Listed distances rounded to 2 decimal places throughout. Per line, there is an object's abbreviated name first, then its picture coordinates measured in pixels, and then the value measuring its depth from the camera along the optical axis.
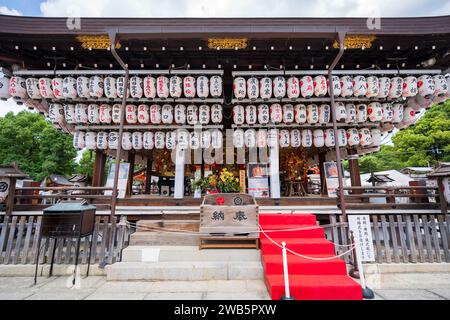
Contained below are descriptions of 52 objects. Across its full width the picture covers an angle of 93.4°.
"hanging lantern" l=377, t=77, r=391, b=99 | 7.21
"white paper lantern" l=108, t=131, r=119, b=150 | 7.76
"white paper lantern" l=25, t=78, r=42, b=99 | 7.33
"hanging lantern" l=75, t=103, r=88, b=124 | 7.48
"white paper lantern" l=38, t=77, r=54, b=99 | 7.29
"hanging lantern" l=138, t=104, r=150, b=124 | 7.52
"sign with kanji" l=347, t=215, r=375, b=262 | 5.48
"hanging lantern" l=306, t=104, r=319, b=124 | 7.45
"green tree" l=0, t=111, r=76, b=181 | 22.92
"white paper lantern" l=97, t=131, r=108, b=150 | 7.83
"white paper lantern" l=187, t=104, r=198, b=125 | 7.66
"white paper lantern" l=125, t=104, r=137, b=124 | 7.55
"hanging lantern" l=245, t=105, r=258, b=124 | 7.60
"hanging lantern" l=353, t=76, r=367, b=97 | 7.13
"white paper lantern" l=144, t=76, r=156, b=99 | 7.22
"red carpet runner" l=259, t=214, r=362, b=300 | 3.82
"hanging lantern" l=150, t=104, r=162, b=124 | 7.55
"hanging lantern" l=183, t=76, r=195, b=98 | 7.31
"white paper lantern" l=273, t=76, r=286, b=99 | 7.24
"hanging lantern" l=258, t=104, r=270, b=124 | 7.53
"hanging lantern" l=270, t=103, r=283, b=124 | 7.43
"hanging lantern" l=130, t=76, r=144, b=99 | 7.20
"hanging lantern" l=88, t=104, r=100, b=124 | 7.50
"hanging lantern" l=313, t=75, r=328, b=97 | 7.11
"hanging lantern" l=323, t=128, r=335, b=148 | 7.75
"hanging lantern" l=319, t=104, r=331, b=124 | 7.50
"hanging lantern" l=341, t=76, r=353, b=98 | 7.15
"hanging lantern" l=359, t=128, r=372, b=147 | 7.75
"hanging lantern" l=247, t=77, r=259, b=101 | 7.33
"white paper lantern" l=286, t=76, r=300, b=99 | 7.25
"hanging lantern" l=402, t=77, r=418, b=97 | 7.23
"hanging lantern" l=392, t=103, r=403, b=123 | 7.71
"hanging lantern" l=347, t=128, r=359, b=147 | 7.69
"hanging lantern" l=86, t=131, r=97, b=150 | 7.85
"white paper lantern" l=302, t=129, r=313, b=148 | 7.78
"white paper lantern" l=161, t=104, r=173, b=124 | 7.56
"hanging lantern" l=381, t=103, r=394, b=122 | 7.54
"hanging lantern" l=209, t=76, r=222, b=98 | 7.37
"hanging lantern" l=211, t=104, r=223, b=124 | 7.73
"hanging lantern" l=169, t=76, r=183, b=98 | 7.21
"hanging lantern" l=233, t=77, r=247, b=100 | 7.36
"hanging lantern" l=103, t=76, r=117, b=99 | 7.22
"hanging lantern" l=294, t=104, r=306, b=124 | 7.47
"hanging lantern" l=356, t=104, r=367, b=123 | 7.45
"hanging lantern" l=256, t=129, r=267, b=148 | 7.73
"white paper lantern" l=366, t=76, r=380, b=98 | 7.14
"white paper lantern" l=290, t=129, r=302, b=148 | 7.79
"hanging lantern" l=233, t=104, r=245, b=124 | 7.64
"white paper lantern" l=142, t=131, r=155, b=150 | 7.78
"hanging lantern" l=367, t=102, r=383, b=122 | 7.43
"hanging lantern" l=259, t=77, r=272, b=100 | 7.31
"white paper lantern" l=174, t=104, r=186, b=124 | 7.60
